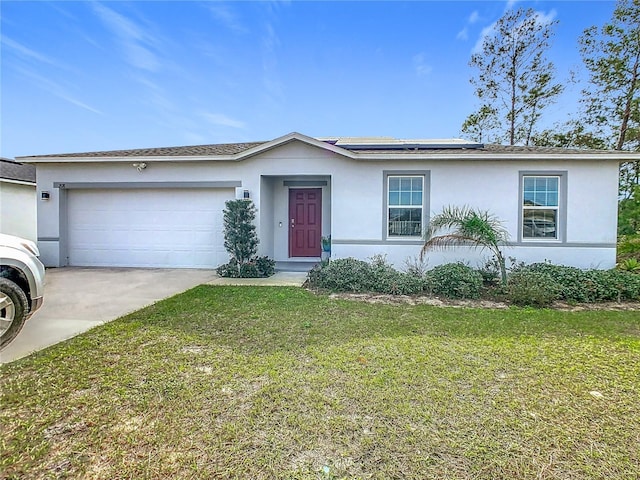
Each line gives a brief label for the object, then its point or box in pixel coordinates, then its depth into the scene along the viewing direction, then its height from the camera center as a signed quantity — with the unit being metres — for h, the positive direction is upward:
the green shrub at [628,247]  10.90 -0.37
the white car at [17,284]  3.59 -0.60
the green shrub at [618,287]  6.63 -1.02
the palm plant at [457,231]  7.97 +0.08
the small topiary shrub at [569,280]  6.62 -0.91
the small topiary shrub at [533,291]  6.34 -1.07
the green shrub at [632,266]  8.34 -0.76
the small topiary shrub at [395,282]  7.00 -1.01
